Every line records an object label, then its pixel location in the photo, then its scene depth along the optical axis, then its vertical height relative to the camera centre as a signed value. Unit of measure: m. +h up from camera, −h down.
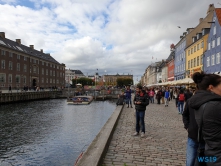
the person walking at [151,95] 24.91 -1.13
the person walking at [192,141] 3.62 -0.96
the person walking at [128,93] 19.79 -0.72
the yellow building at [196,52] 38.09 +6.73
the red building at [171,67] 65.61 +5.86
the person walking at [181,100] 14.59 -1.02
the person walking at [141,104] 7.75 -0.69
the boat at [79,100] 41.00 -2.95
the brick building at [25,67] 54.38 +6.12
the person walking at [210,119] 2.32 -0.38
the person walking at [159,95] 24.08 -1.10
